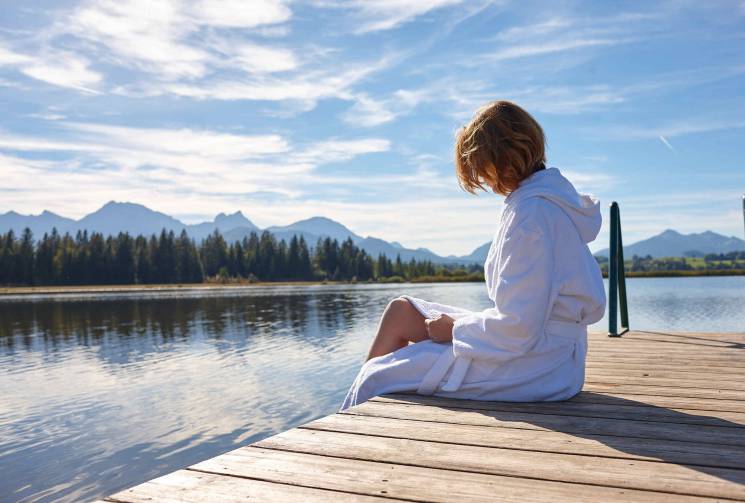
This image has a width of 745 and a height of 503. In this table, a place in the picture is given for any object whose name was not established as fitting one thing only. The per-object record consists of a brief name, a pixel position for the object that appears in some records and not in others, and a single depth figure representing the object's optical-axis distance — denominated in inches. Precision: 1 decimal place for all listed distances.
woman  116.9
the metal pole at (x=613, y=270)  270.5
